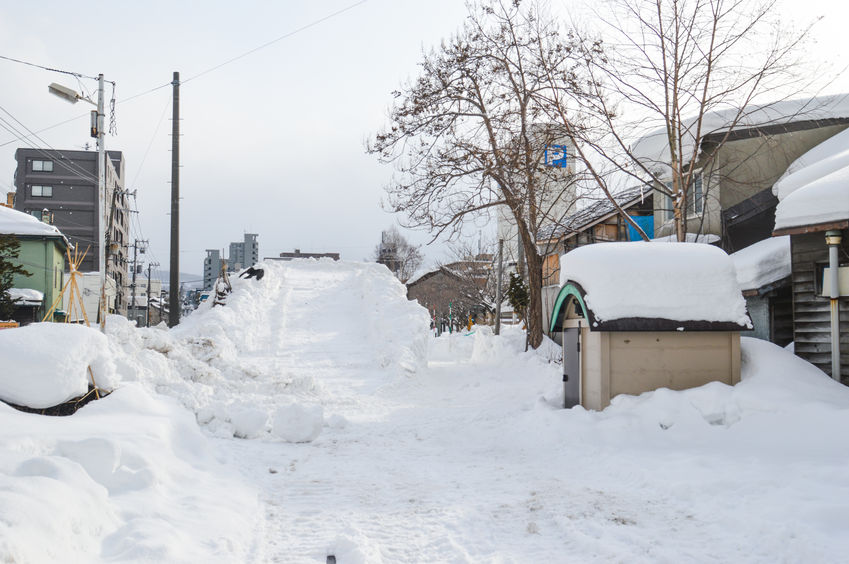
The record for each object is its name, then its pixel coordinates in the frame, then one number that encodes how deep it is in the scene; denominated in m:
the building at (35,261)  27.78
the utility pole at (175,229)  19.81
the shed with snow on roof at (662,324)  9.38
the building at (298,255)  79.99
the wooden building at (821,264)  9.72
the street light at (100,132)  18.75
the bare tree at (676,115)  14.52
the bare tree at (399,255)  69.42
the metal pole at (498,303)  30.99
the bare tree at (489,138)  18.56
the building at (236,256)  124.19
